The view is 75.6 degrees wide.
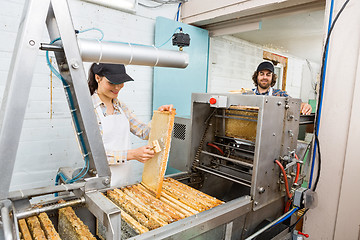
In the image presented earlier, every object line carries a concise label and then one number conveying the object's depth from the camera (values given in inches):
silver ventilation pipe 33.0
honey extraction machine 29.1
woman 61.3
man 114.1
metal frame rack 28.7
